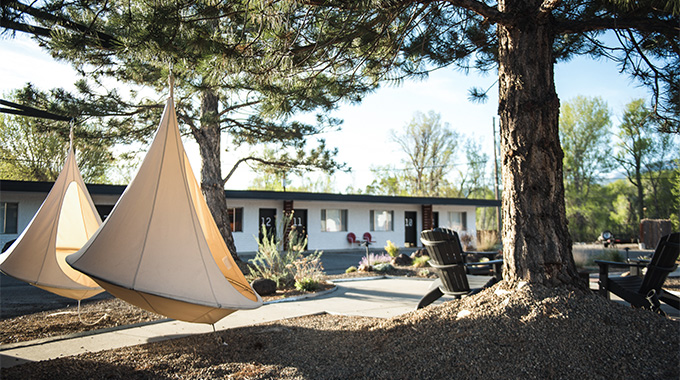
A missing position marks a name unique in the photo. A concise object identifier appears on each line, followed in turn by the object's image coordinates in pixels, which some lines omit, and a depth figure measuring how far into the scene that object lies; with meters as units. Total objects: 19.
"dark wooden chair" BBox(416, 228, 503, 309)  4.87
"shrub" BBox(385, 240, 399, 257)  14.71
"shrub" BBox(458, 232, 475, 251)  18.98
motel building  16.11
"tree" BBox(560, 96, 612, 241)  38.12
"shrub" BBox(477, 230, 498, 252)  18.06
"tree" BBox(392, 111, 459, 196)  34.59
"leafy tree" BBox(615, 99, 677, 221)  34.69
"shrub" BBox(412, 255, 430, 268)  12.50
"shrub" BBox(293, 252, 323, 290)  8.21
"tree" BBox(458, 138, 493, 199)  37.44
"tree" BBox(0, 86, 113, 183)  23.45
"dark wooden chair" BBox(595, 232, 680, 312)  4.65
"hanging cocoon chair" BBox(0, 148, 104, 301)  5.11
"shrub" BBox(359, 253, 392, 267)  12.25
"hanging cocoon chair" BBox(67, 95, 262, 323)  3.33
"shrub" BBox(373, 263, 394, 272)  11.77
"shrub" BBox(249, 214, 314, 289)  8.34
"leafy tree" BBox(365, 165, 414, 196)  37.25
